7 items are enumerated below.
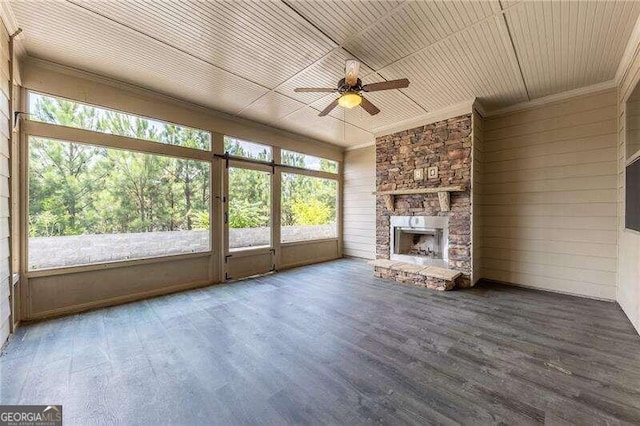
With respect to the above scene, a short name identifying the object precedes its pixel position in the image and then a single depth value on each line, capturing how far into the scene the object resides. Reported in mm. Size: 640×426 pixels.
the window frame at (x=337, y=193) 5789
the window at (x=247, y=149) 4828
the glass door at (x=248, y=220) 4848
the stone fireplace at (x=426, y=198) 4340
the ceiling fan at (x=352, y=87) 2746
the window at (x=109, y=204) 3148
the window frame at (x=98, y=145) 2984
